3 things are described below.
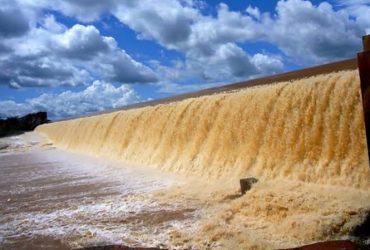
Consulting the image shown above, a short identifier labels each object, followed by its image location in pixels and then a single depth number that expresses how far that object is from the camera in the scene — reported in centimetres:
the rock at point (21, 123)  5669
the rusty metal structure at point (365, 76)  629
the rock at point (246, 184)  974
